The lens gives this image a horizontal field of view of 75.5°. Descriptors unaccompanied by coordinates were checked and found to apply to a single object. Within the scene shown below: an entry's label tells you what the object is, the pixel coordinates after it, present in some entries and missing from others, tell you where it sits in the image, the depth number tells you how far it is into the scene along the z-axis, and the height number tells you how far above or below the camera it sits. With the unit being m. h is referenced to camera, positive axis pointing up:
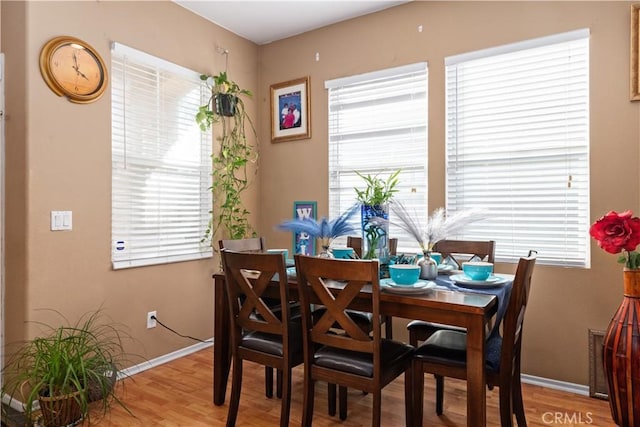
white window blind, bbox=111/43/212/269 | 2.85 +0.39
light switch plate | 2.45 -0.04
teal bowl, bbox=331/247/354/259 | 2.34 -0.22
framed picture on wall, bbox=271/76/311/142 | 3.69 +0.95
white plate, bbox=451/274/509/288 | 1.93 -0.32
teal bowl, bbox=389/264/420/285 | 1.86 -0.27
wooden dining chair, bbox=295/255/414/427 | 1.72 -0.57
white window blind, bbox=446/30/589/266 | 2.61 +0.47
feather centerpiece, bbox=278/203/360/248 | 2.20 -0.07
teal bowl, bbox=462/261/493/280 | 1.99 -0.27
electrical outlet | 3.03 -0.77
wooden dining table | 1.63 -0.41
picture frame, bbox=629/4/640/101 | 2.39 +0.94
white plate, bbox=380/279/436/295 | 1.79 -0.33
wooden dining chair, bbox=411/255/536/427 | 1.77 -0.65
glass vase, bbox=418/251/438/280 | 2.14 -0.28
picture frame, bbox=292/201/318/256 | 3.43 -0.02
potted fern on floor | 2.07 -0.85
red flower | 1.93 -0.08
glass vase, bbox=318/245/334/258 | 2.29 -0.21
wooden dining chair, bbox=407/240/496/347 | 2.39 -0.24
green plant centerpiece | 2.16 -0.04
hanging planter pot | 3.48 +0.94
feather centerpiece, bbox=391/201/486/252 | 2.03 -0.05
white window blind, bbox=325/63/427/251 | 3.17 +0.65
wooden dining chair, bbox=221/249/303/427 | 1.97 -0.56
